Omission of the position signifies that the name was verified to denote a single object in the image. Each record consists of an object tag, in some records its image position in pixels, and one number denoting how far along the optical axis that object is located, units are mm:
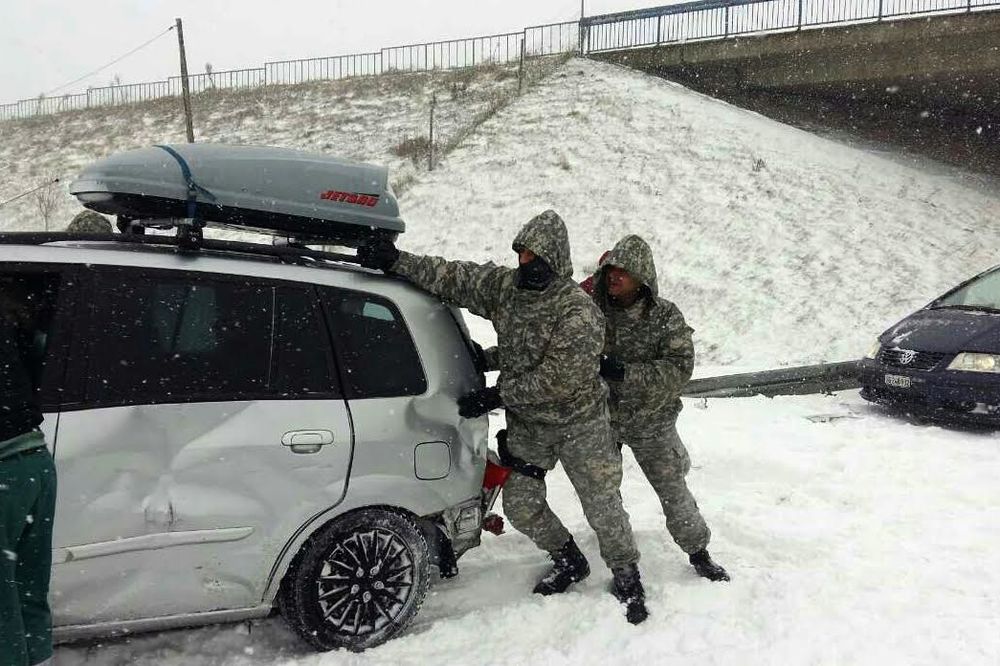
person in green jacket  2287
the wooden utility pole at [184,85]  19375
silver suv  2855
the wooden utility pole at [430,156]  18891
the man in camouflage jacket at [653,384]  3959
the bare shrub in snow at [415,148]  19453
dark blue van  6859
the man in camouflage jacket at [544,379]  3588
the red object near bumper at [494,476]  3707
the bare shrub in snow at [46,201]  21688
